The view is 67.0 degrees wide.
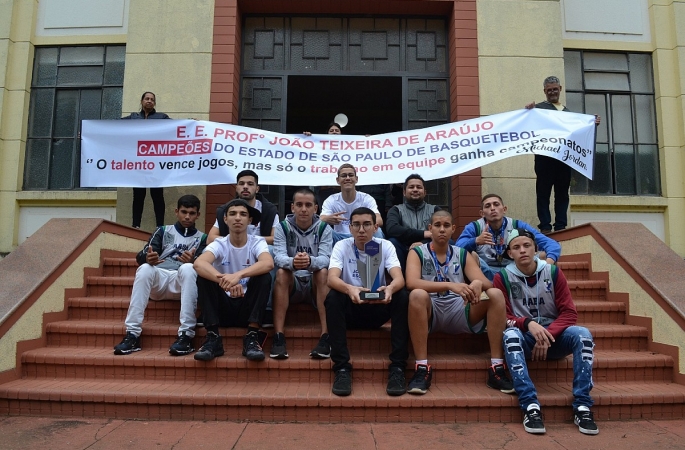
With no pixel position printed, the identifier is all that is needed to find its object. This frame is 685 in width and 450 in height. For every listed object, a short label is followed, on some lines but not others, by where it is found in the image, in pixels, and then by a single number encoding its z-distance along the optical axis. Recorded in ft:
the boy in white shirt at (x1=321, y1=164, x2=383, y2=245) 18.34
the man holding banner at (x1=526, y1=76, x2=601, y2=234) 22.27
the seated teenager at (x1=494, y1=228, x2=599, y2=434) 12.20
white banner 21.97
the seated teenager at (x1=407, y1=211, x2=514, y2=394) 13.42
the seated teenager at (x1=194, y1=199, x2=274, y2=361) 14.20
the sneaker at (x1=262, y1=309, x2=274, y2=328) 15.46
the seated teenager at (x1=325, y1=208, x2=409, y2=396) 13.43
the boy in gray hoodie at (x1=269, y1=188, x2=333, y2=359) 14.87
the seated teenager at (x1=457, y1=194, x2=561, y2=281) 16.46
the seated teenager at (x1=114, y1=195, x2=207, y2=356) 14.82
